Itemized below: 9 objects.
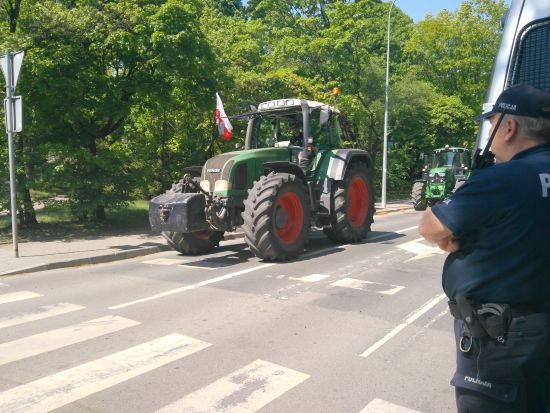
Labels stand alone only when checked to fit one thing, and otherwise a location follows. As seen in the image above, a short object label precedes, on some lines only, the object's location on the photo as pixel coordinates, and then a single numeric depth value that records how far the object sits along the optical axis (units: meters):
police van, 2.94
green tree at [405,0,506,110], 34.09
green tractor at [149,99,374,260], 8.59
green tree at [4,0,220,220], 11.55
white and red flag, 10.98
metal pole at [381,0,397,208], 21.74
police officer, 2.06
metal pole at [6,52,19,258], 9.09
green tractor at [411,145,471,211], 19.98
